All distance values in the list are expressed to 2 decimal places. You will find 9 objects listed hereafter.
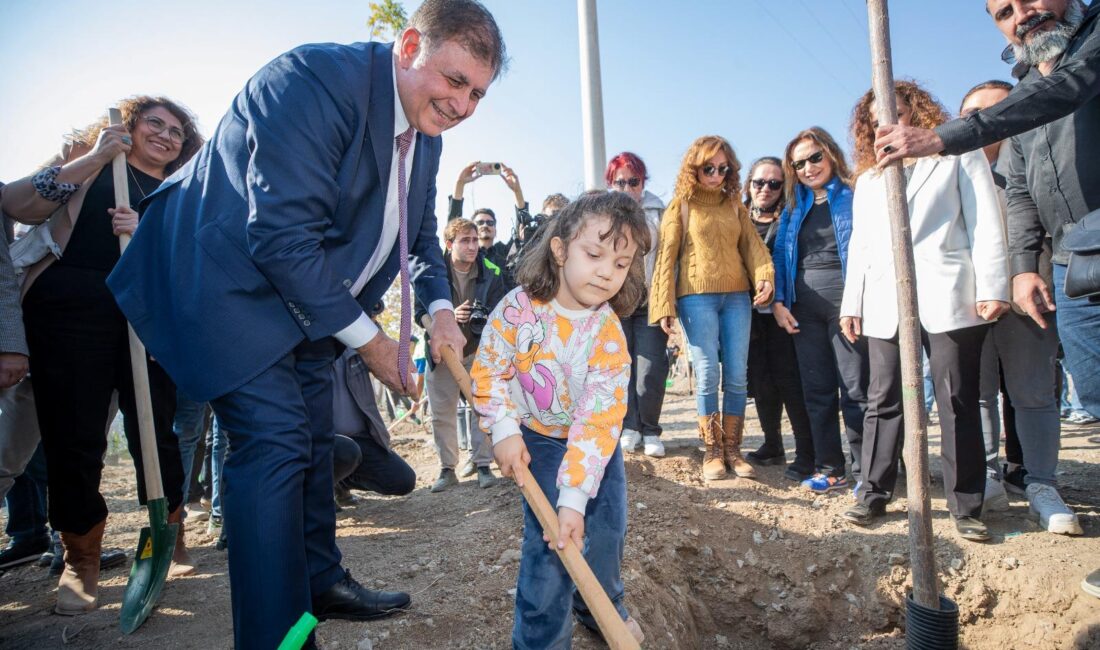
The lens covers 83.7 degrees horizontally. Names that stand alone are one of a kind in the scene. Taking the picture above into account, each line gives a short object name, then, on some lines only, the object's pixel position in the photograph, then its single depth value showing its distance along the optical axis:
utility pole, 5.67
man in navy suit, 1.71
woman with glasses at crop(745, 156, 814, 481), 4.33
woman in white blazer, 3.11
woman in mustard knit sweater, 4.18
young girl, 2.01
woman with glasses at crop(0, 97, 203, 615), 2.80
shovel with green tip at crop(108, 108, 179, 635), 2.74
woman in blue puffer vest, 3.99
